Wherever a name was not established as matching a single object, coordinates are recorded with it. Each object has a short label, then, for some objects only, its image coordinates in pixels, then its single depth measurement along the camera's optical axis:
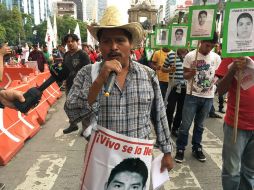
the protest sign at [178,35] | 4.13
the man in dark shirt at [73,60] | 4.11
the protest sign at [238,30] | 1.80
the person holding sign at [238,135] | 1.95
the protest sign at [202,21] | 2.94
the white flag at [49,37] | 9.92
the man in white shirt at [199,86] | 3.04
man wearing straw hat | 1.39
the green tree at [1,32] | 35.66
